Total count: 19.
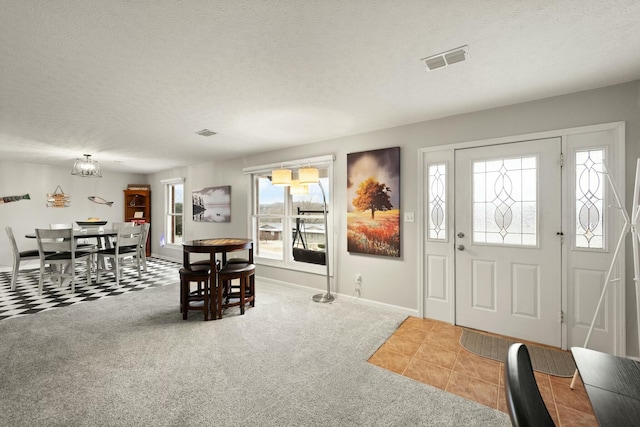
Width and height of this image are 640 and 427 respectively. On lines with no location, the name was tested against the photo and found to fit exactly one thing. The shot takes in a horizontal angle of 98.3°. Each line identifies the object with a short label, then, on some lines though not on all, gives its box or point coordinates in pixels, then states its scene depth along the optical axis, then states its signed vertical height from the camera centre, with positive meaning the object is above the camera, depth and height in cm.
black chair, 50 -38
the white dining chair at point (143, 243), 525 -57
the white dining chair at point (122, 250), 476 -65
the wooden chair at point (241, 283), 320 -88
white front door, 258 -30
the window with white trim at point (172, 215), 698 -4
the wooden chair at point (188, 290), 312 -88
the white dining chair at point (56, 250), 414 -55
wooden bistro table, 312 -42
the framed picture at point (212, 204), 549 +18
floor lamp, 347 +45
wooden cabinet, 727 +18
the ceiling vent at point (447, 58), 185 +107
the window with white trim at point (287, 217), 420 -8
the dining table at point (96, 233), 451 -32
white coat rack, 193 -13
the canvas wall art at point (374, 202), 342 +12
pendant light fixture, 452 +76
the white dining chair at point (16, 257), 420 -66
